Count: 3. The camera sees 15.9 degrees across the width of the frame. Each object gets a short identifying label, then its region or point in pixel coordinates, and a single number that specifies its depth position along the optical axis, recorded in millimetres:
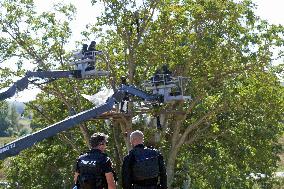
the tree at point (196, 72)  39969
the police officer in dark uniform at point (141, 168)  13330
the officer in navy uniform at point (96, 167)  13180
